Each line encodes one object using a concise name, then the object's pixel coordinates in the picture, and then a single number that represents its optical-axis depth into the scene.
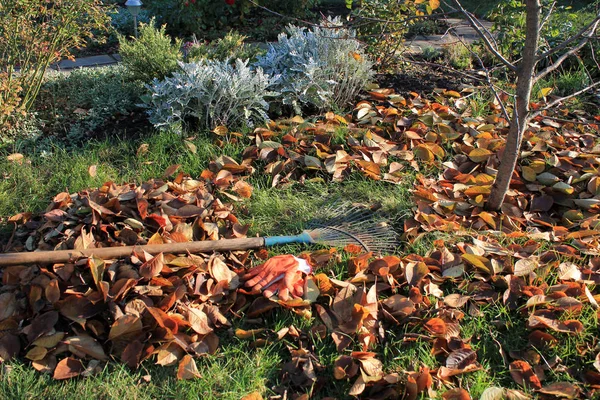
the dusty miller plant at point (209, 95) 3.74
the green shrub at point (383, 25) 4.53
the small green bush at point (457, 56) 4.98
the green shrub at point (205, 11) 6.06
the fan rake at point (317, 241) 2.51
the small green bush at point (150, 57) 4.11
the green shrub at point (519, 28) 4.54
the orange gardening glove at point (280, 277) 2.48
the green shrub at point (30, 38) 3.71
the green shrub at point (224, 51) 4.32
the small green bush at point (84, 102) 3.93
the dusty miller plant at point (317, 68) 4.03
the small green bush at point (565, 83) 4.52
